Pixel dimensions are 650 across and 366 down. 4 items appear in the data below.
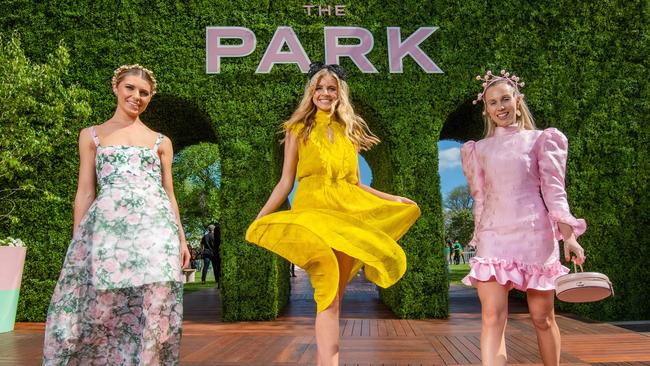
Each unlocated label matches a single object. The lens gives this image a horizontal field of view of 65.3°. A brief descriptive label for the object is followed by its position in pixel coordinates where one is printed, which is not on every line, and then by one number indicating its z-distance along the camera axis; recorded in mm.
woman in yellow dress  2371
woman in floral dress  2293
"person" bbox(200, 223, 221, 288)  11299
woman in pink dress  2438
